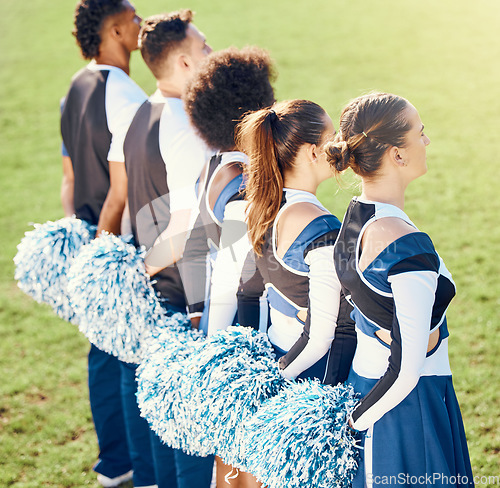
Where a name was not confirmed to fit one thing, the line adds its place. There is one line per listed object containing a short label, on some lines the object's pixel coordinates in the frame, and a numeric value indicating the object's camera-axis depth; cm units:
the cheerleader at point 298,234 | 354
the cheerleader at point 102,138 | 440
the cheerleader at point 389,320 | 338
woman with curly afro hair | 383
